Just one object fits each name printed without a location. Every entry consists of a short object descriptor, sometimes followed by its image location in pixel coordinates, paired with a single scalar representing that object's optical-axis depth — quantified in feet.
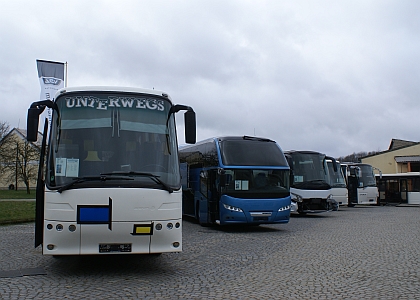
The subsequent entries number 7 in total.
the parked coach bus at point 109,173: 24.62
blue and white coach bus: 49.98
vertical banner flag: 66.85
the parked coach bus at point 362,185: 105.19
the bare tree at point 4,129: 168.29
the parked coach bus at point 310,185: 72.38
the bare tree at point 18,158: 156.97
